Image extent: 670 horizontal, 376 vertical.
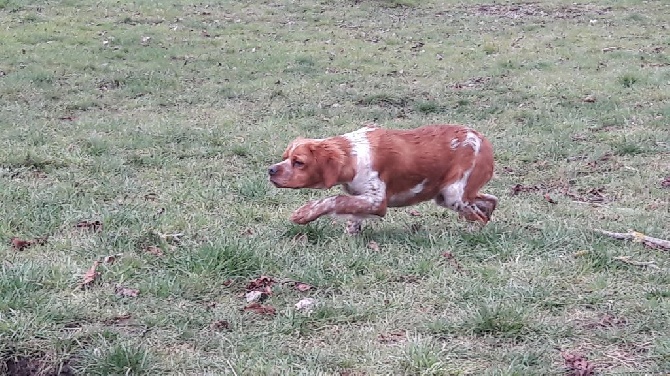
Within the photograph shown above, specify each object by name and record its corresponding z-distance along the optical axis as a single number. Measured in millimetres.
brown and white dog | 10406
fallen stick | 10641
